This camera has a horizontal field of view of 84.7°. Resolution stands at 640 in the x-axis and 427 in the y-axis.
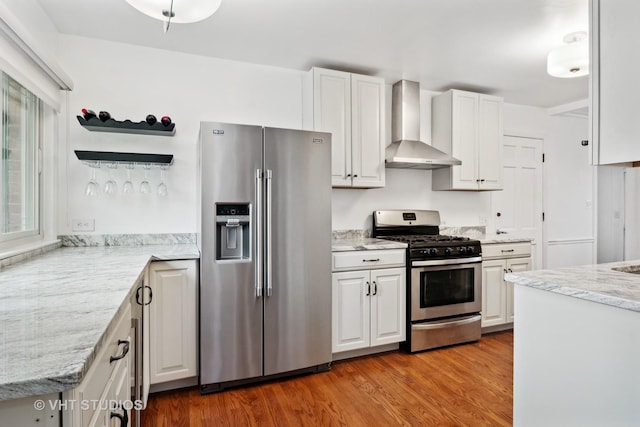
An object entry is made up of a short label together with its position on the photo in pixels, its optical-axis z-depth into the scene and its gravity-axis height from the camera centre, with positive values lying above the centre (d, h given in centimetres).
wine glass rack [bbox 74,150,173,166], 242 +38
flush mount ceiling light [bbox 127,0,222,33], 152 +90
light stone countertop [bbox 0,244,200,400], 66 -29
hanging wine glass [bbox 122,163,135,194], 248 +19
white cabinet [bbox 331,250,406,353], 274 -73
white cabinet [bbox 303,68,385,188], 304 +81
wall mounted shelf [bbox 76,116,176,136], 240 +60
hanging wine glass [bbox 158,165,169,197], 261 +18
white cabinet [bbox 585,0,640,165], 127 +49
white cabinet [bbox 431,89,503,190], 354 +76
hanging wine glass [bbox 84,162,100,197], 236 +17
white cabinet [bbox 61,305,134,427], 73 -47
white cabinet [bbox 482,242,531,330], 336 -63
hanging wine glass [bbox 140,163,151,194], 255 +19
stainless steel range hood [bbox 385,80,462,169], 328 +76
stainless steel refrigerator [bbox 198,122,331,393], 229 -29
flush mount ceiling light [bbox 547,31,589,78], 242 +107
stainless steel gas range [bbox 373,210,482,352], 297 -70
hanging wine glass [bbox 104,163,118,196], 241 +19
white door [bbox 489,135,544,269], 409 +21
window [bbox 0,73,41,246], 198 +30
